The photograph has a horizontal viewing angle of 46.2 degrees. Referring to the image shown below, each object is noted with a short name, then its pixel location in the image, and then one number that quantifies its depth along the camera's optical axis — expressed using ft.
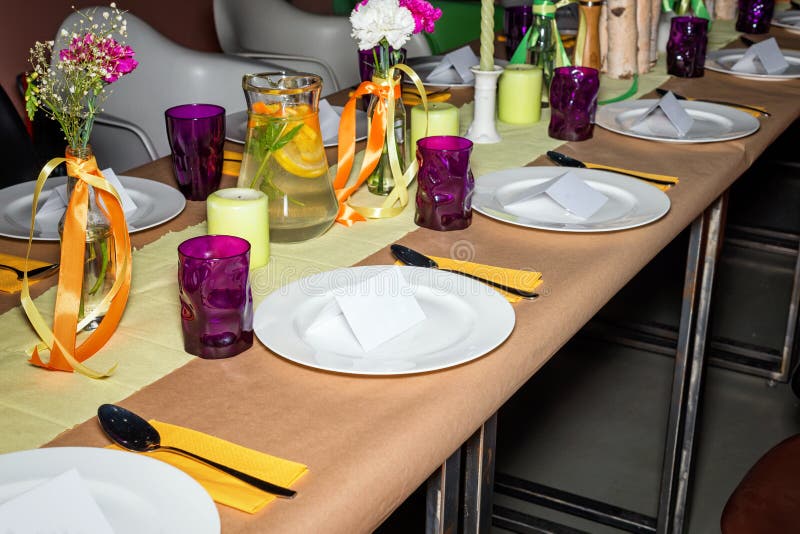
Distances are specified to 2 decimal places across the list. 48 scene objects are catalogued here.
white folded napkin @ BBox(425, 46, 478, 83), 6.37
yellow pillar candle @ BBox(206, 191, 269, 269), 3.41
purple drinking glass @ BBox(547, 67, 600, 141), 5.05
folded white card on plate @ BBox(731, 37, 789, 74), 6.81
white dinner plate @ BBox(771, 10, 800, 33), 8.51
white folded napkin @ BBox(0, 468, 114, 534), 1.89
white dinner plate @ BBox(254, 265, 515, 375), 2.70
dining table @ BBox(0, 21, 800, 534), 2.39
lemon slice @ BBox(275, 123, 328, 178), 3.61
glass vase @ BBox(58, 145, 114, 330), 3.05
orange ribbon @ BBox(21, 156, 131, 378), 2.78
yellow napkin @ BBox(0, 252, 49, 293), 3.33
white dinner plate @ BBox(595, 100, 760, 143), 5.18
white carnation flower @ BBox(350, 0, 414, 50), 3.92
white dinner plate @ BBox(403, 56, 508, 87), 6.31
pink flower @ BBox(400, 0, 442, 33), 4.09
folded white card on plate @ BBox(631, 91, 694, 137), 5.24
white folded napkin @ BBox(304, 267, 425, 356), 2.80
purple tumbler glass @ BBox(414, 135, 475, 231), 3.78
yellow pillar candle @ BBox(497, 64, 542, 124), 5.47
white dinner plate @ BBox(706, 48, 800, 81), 6.68
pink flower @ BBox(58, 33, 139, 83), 2.73
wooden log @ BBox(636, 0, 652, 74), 6.82
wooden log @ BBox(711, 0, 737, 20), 8.96
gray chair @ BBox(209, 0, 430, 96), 10.29
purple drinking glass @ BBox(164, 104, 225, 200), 4.21
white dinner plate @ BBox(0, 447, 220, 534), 1.97
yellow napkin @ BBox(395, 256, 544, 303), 3.39
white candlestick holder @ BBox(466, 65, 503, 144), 5.04
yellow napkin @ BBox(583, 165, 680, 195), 4.46
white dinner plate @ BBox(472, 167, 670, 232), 3.86
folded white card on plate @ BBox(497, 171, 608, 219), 3.96
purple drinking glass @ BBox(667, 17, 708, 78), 6.55
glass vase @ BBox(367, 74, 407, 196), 4.26
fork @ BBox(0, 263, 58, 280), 3.43
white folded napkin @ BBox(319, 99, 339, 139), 5.21
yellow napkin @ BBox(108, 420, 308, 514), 2.17
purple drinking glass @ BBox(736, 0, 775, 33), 8.21
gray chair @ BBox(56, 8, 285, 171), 7.66
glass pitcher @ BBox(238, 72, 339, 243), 3.56
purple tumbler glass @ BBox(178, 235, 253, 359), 2.75
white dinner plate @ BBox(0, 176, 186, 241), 3.85
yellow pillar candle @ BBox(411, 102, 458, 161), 4.55
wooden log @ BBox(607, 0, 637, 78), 6.59
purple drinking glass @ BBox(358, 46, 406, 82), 5.21
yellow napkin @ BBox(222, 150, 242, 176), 4.67
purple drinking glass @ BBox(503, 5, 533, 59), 6.61
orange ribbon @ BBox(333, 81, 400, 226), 4.15
